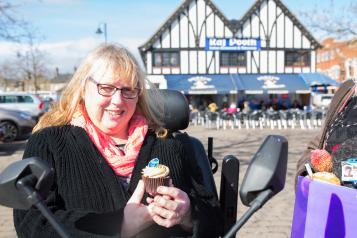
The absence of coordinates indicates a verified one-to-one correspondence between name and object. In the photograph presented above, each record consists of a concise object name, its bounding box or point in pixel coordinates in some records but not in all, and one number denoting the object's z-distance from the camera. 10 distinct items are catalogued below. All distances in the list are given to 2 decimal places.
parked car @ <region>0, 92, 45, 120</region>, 19.19
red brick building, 20.11
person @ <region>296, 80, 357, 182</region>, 2.01
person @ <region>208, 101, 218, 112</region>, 21.94
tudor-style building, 29.66
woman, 1.79
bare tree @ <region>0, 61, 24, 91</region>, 36.72
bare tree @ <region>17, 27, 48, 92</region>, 35.84
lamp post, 24.77
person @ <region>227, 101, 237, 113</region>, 20.16
